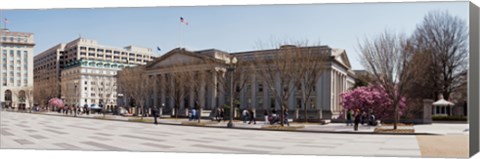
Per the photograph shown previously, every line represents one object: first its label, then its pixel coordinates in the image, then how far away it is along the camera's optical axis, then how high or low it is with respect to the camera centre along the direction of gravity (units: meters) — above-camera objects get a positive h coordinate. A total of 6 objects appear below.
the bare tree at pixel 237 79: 38.59 +1.05
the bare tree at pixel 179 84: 49.81 +0.75
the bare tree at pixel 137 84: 39.94 +0.74
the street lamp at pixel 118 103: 52.05 -1.26
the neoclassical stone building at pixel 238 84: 32.09 +0.51
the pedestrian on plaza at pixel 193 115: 37.75 -1.72
